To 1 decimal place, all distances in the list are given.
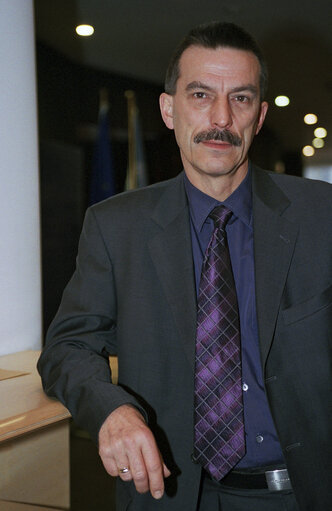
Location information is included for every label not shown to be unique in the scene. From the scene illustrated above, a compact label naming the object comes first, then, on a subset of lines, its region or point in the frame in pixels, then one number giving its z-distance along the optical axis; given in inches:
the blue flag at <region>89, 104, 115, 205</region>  139.9
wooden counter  58.2
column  91.5
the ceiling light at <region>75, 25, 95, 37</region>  135.1
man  56.6
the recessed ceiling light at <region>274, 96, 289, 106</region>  132.6
